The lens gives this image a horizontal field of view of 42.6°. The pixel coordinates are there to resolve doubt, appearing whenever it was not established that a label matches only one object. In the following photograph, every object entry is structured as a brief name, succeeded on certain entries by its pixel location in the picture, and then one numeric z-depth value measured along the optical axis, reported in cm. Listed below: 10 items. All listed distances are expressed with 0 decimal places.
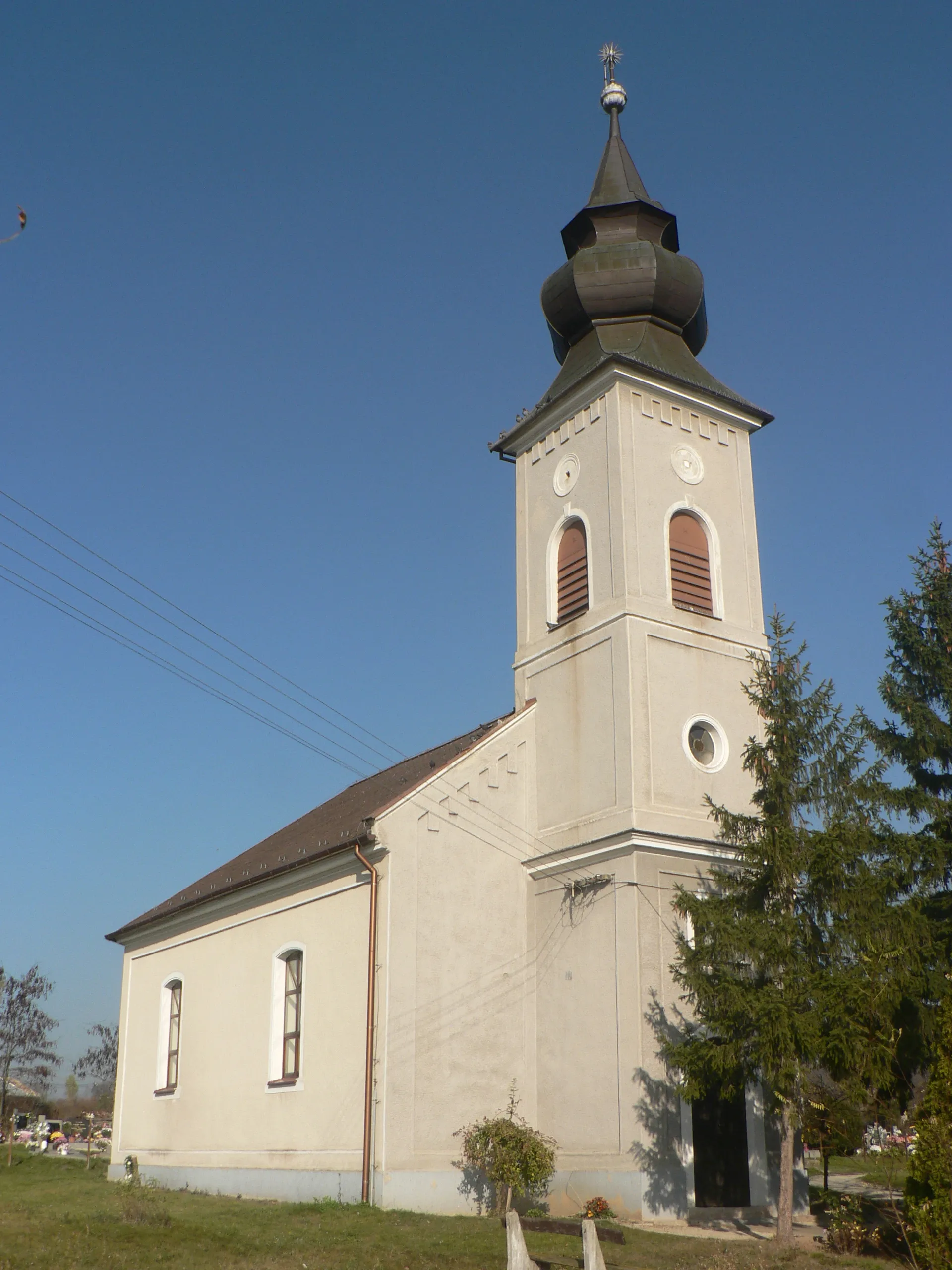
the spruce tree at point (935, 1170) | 1209
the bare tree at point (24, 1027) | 4550
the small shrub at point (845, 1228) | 1457
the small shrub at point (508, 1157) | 1767
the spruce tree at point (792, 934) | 1445
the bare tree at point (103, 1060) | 5272
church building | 1839
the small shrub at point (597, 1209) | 1731
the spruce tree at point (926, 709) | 1780
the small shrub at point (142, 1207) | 1545
